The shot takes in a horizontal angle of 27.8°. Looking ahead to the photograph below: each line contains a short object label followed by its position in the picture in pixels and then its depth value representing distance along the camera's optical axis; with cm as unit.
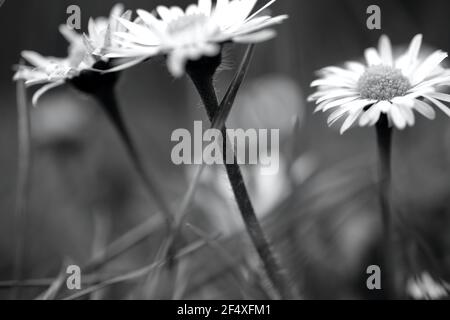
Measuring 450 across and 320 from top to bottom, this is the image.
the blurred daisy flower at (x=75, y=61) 14
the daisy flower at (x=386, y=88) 14
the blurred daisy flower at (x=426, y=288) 15
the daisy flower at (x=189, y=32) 13
